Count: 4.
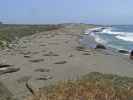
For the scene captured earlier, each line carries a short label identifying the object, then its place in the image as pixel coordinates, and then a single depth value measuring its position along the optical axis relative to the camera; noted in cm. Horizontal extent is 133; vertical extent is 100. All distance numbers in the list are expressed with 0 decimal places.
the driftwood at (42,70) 1398
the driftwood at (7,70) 1259
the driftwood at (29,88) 862
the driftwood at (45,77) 1158
